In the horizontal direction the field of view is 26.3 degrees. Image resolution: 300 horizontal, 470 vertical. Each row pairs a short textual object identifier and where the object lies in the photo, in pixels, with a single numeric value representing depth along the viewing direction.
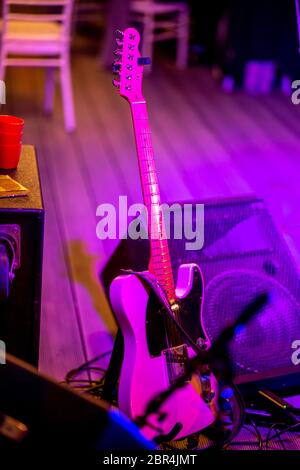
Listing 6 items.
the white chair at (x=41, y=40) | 3.92
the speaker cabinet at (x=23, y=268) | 1.61
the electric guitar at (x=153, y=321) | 1.64
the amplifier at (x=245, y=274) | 1.93
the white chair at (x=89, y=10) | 7.15
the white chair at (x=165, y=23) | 5.52
